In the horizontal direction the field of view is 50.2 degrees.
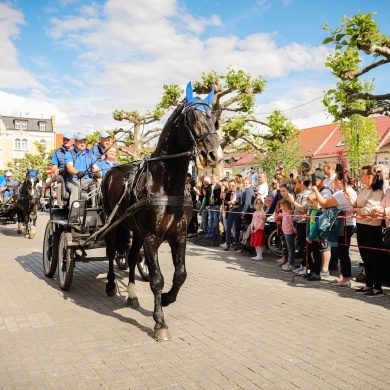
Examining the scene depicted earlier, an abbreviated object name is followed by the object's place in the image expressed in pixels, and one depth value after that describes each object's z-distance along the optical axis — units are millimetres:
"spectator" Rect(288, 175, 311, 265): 8281
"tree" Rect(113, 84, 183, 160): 26797
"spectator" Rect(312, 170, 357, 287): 7039
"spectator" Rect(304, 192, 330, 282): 7443
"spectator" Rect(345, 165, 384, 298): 6375
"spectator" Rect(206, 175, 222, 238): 12523
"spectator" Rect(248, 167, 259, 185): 17734
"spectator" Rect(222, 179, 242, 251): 11328
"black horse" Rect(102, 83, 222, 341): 4281
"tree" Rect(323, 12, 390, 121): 8594
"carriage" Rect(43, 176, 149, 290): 6469
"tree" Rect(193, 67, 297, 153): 19297
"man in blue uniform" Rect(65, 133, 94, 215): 7021
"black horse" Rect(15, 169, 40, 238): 13945
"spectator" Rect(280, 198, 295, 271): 8672
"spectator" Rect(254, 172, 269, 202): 11531
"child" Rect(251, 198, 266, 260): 9906
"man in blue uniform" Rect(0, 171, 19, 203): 16120
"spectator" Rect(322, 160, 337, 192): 8566
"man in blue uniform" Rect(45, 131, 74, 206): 7266
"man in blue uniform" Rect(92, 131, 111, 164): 7491
